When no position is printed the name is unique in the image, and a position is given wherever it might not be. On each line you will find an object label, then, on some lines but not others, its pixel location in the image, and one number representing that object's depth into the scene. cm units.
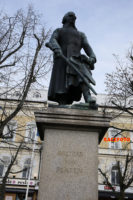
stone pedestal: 402
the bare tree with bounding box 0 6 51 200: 1149
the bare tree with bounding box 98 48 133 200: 1436
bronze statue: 523
